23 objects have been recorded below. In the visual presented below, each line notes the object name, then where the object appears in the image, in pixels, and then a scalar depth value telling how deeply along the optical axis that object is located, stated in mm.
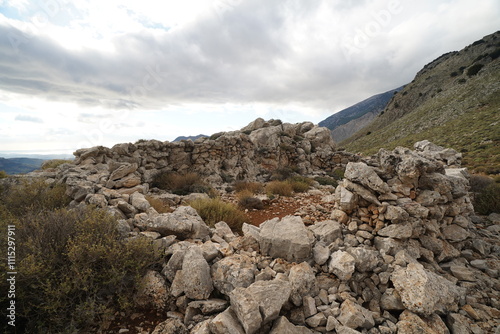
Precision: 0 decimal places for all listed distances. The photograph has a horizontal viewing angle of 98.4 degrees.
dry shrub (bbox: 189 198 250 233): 6079
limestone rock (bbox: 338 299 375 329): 2695
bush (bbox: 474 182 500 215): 6578
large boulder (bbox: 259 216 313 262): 3772
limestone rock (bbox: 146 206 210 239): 4379
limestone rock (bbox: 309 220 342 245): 4195
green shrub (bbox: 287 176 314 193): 10854
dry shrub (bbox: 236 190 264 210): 8211
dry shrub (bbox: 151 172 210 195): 10188
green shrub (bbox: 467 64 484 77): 36438
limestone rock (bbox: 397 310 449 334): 2637
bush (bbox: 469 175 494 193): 7891
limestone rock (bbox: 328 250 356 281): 3324
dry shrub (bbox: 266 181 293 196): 9853
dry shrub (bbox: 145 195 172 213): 6445
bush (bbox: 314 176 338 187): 13461
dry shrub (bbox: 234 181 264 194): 10734
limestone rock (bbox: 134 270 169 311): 3064
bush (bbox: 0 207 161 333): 2547
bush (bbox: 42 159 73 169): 11973
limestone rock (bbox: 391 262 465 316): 2814
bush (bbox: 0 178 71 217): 5102
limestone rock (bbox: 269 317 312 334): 2503
